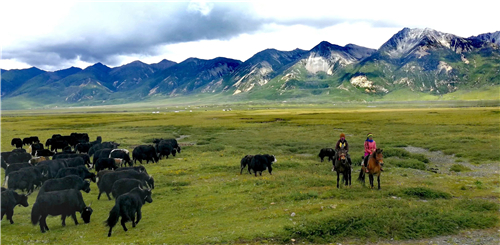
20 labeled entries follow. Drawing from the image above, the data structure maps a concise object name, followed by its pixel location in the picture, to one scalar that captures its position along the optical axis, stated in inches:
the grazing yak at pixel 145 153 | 1278.3
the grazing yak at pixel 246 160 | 1032.8
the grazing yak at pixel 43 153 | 1315.2
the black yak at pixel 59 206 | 590.6
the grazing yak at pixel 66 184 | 737.9
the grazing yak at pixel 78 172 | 886.9
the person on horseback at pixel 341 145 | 785.8
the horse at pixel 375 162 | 748.6
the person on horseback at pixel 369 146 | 793.6
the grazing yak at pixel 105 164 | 1045.9
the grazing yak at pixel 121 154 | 1203.2
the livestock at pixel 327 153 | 1300.4
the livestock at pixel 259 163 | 999.6
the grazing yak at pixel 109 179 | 793.6
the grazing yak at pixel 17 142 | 1818.5
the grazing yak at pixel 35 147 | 1568.7
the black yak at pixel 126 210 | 564.2
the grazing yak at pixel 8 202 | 626.2
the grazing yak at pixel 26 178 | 837.2
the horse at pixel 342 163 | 773.3
